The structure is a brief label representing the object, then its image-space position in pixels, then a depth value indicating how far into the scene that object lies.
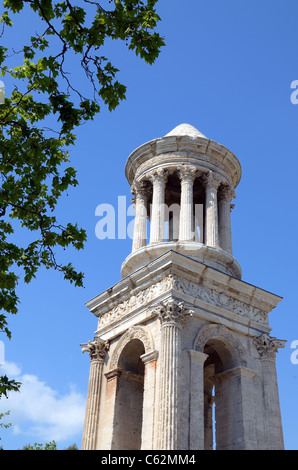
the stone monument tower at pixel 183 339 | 21.00
